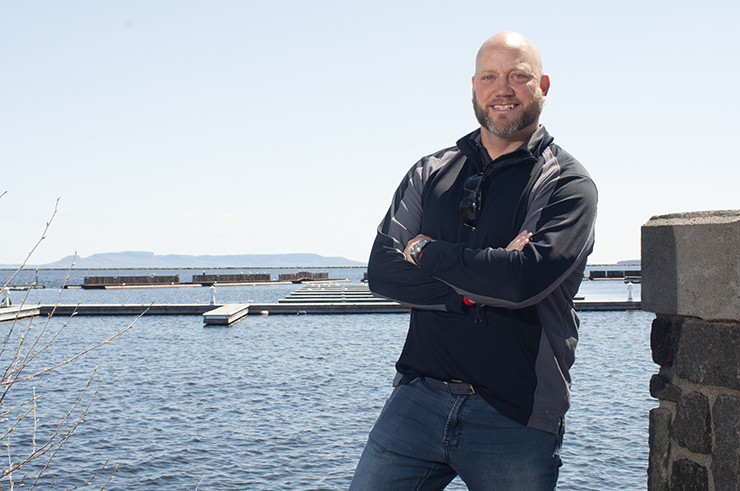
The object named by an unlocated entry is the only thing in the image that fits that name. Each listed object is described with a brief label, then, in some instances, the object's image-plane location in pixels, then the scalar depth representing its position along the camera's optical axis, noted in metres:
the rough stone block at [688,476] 2.67
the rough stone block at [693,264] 2.54
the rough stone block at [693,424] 2.68
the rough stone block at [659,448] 2.89
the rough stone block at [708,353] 2.56
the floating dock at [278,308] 32.31
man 2.10
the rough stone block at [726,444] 2.52
